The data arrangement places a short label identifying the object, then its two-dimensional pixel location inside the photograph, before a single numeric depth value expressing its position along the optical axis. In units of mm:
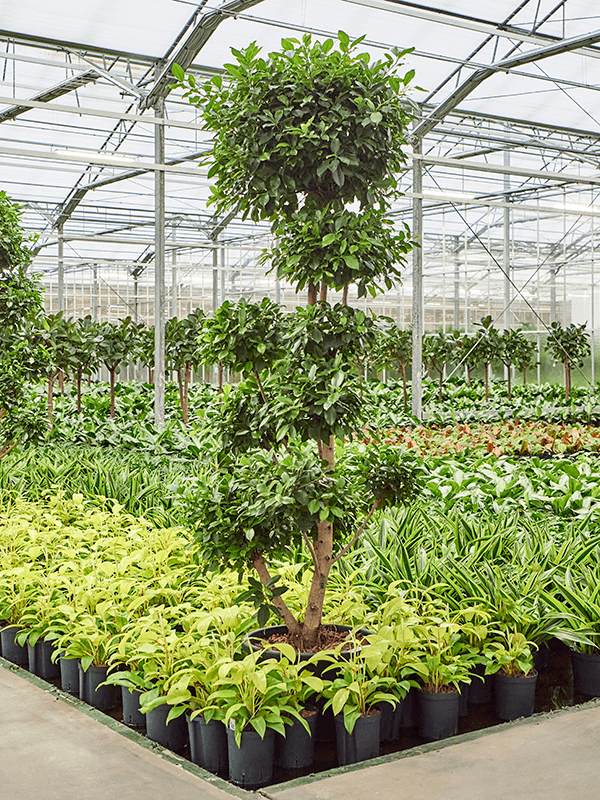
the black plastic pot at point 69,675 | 3391
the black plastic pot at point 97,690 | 3246
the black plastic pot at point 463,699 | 3154
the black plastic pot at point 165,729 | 2883
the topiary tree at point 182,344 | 10609
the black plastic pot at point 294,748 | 2748
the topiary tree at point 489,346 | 13734
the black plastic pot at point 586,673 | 3266
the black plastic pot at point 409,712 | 3051
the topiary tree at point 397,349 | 13086
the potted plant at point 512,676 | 3111
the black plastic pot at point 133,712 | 3059
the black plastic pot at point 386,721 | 2936
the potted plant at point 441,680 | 2963
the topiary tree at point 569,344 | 14148
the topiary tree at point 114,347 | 10195
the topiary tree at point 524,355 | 14492
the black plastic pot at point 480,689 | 3254
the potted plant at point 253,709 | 2635
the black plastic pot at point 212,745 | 2740
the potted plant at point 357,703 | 2748
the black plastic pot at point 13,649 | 3785
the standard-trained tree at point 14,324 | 5688
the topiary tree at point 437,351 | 14242
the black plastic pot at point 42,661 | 3582
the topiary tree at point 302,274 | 2949
